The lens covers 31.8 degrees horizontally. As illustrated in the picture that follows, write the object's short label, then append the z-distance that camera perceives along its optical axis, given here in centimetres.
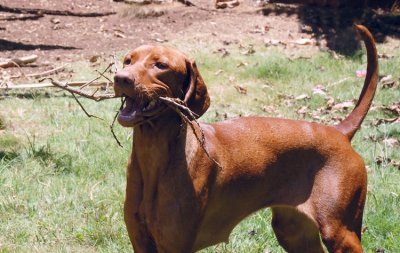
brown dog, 316
